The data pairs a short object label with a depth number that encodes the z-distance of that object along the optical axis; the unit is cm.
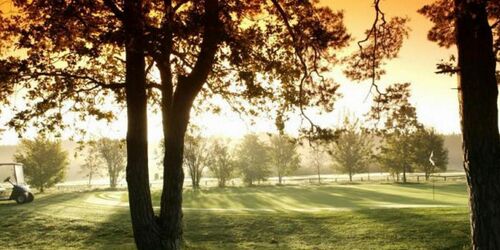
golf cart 3084
